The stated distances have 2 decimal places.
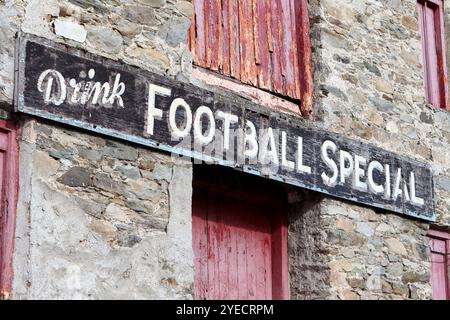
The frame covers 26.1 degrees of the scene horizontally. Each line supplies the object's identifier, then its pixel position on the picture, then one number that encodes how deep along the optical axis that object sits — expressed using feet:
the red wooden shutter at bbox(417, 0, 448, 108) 29.35
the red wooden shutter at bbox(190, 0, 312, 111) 23.45
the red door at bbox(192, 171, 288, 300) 23.21
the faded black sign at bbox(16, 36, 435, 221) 19.42
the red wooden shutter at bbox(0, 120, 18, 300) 18.24
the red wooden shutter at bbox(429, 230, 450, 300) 27.45
